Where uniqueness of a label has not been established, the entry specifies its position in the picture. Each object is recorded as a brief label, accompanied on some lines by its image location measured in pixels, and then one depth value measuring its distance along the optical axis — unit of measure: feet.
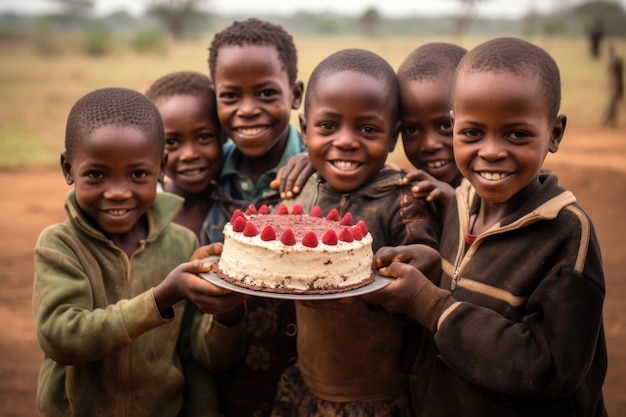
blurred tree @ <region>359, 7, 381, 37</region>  154.61
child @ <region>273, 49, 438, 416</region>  9.59
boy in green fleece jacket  8.86
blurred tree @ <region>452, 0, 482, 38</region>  135.44
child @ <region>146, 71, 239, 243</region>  12.32
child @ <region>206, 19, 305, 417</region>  11.18
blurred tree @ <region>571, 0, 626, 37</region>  129.41
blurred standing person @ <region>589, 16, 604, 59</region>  94.79
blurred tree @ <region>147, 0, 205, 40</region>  146.00
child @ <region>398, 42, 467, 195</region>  10.53
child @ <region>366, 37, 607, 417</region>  7.32
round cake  8.24
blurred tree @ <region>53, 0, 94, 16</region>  139.85
